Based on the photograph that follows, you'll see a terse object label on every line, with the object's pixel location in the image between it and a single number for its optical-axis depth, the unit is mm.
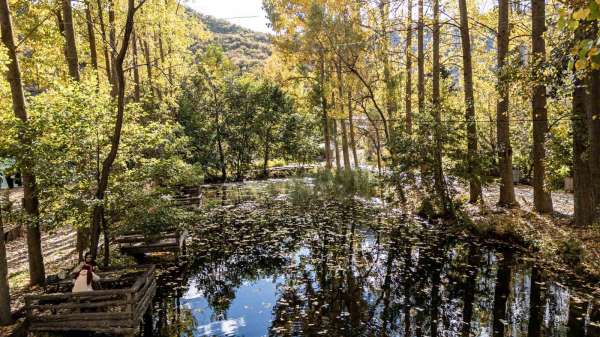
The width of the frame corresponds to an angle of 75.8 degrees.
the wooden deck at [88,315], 7125
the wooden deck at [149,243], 11680
